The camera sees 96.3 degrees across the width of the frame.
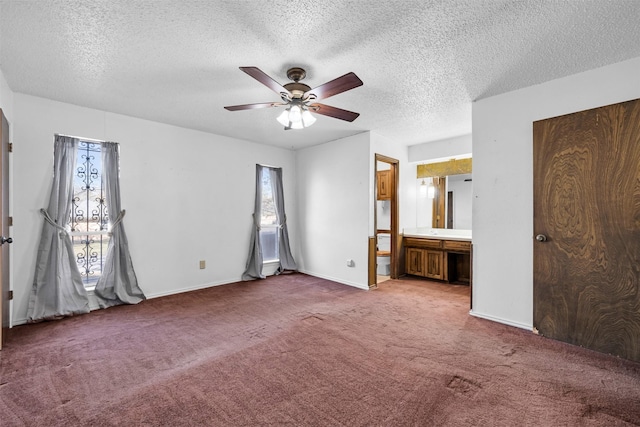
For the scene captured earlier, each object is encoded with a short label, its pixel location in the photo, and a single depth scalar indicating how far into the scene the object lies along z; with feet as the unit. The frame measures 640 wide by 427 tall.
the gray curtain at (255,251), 15.85
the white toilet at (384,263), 16.98
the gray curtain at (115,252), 11.46
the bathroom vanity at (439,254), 15.15
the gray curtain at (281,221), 17.35
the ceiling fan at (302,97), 6.89
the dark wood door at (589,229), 7.35
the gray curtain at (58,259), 10.02
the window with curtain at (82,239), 10.16
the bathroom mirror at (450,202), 16.92
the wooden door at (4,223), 8.13
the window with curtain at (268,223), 16.96
